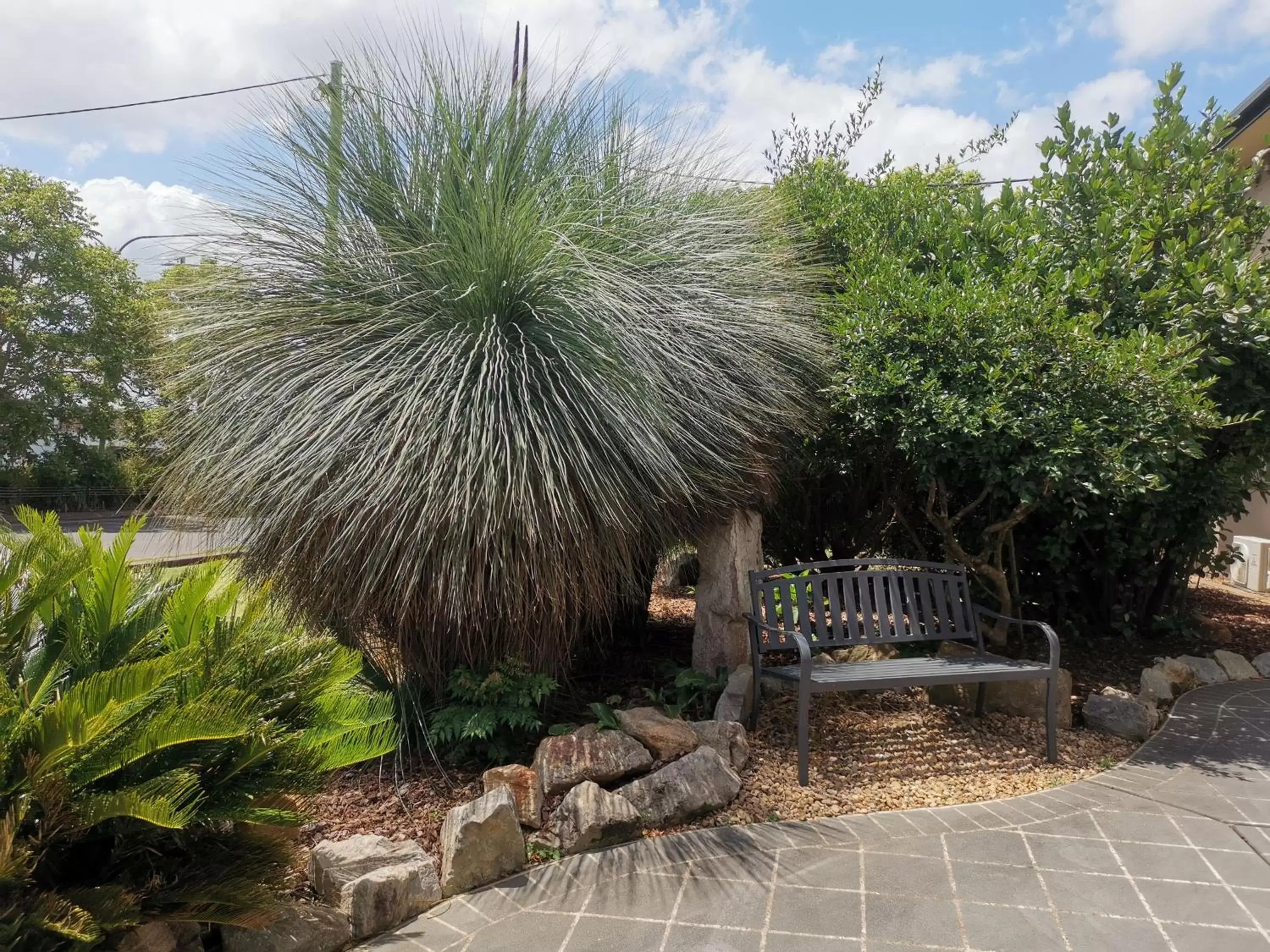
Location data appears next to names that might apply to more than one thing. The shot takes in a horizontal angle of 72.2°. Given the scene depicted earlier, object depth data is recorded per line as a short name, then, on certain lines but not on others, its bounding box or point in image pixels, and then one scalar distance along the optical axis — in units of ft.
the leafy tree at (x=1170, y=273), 14.96
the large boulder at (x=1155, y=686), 15.66
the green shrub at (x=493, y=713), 11.22
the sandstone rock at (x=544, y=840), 9.70
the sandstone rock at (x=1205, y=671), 17.02
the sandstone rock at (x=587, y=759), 10.26
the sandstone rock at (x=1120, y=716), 13.87
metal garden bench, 12.41
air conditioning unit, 27.45
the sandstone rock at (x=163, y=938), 7.11
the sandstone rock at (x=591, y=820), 9.68
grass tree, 11.18
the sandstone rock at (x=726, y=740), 11.52
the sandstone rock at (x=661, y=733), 11.09
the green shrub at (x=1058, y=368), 13.44
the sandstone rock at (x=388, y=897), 8.23
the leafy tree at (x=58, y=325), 55.26
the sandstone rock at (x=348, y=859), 8.47
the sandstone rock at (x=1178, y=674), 16.42
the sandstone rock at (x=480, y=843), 9.02
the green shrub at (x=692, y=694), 13.33
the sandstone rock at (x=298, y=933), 7.65
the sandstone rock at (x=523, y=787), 9.87
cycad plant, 6.50
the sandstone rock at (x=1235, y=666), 17.47
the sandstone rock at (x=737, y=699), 12.81
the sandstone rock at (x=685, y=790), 10.25
